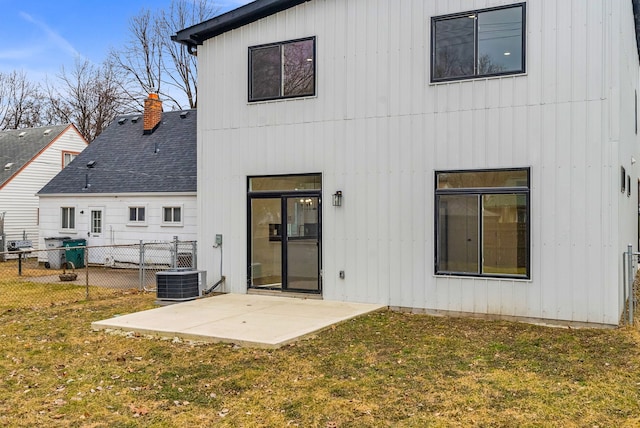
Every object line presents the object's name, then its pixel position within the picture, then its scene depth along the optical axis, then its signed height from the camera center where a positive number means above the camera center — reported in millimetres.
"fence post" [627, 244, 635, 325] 7645 -939
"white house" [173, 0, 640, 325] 7711 +933
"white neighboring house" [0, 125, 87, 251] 23641 +1941
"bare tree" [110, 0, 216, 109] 31891 +9325
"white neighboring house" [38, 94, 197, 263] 16156 +680
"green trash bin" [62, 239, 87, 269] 17297 -1415
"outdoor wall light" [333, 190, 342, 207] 9391 +197
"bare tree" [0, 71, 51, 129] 36844 +7150
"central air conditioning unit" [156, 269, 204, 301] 9680 -1335
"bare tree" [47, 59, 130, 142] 34656 +7240
